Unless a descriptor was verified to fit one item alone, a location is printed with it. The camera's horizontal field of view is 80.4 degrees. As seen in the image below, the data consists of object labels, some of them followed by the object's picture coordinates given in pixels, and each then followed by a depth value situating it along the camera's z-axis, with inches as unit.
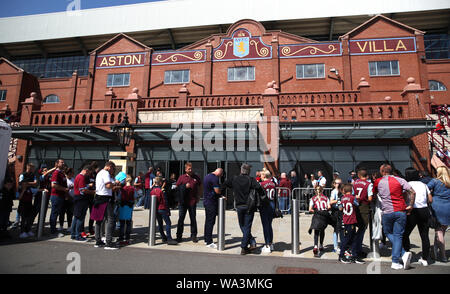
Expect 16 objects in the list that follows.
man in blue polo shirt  255.6
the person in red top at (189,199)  265.1
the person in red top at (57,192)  274.2
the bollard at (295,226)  233.5
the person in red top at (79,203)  261.0
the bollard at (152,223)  250.4
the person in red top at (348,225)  208.7
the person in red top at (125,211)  250.6
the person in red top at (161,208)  261.5
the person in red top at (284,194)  454.9
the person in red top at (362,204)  211.5
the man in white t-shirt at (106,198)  237.8
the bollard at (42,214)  268.1
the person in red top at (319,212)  227.9
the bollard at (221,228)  238.7
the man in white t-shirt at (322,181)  439.0
